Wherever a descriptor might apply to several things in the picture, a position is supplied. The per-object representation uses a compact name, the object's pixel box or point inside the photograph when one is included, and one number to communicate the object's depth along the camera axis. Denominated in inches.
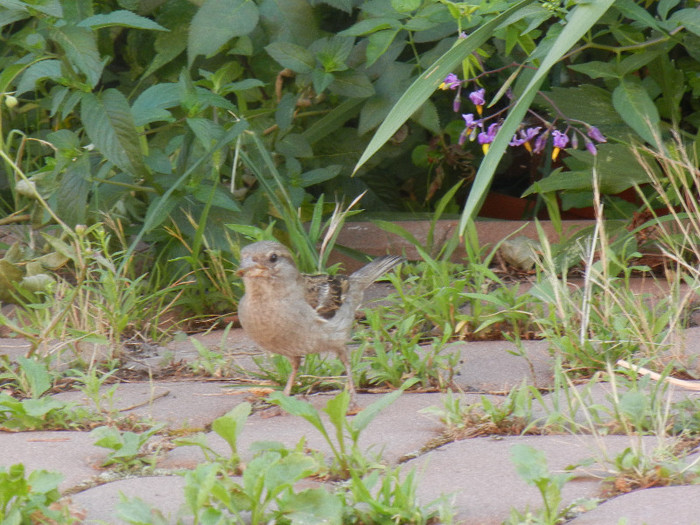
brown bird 313.6
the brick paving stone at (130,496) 202.1
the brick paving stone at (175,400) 283.0
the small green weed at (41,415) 267.7
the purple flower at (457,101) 376.8
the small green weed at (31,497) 194.1
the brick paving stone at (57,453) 232.2
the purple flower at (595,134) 376.2
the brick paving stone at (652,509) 186.2
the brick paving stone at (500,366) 303.3
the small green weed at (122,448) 235.6
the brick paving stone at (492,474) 200.5
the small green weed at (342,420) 215.9
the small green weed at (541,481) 187.8
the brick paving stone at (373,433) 241.8
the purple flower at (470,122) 377.7
